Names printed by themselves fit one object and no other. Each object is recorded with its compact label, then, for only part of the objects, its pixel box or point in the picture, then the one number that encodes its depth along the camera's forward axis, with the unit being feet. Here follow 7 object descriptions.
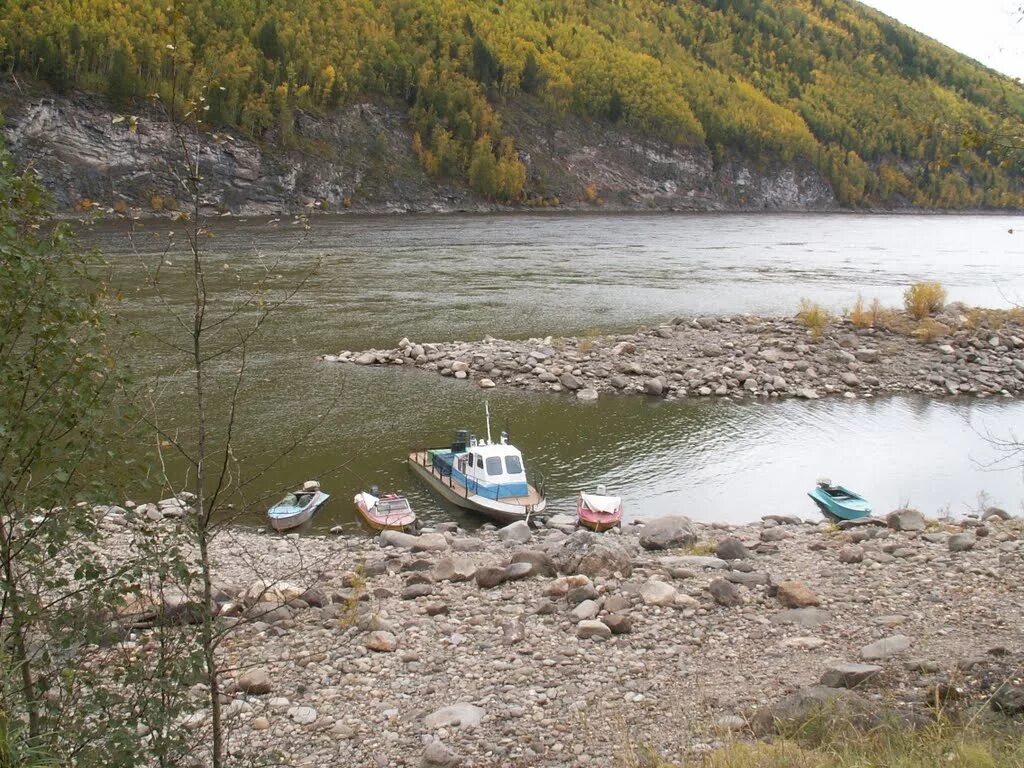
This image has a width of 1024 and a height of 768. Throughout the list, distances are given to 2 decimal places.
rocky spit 88.84
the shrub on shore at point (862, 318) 106.83
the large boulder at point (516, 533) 49.21
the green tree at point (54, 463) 14.28
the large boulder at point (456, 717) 24.00
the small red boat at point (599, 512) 53.06
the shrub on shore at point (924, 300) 111.16
